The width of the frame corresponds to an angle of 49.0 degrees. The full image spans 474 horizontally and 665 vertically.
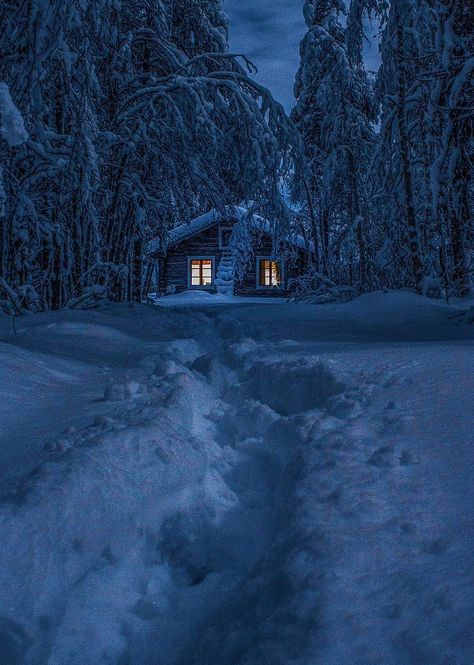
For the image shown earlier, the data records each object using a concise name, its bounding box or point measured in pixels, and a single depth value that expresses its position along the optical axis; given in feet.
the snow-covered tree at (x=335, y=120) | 57.31
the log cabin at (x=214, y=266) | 84.69
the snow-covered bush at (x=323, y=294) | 43.62
